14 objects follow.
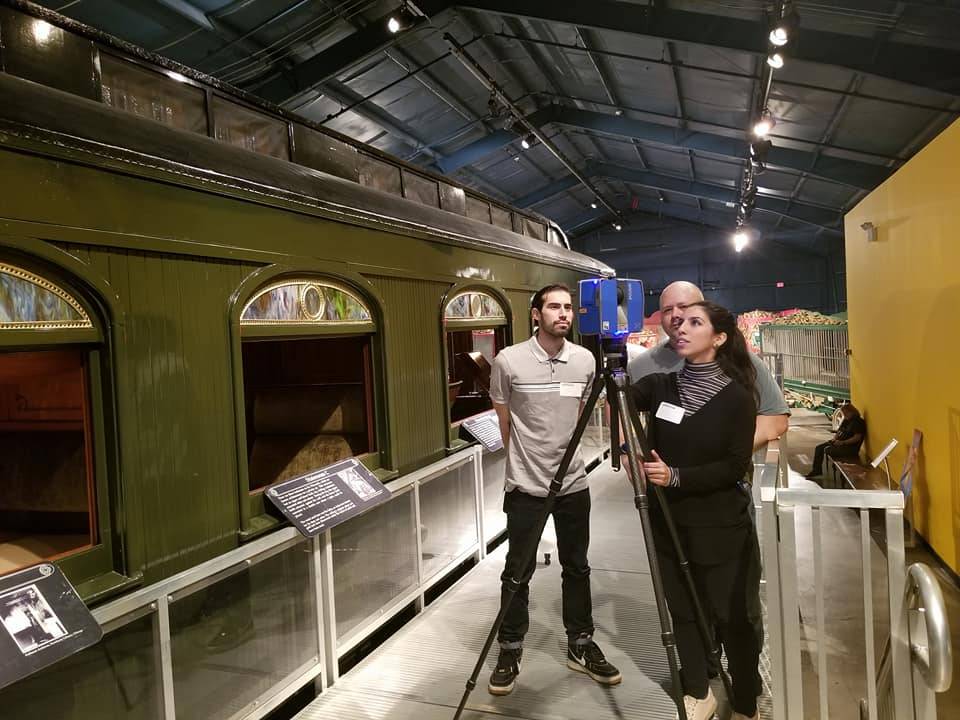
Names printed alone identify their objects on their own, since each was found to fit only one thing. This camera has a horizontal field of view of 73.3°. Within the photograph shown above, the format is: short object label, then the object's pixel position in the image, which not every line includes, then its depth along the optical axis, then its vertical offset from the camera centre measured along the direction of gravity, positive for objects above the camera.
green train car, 2.45 -0.01
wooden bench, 8.10 -1.86
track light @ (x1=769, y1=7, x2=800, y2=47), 6.64 +3.22
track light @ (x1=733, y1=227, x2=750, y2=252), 17.04 +2.68
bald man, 3.03 -0.14
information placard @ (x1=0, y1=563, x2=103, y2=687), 2.03 -0.84
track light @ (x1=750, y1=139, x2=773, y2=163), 10.38 +3.10
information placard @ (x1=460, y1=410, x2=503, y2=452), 5.65 -0.70
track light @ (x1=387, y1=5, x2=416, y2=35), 7.86 +4.11
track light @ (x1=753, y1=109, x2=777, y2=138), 9.26 +3.10
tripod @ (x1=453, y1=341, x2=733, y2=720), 2.51 -0.64
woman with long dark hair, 2.69 -0.63
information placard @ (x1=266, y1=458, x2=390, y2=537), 3.36 -0.77
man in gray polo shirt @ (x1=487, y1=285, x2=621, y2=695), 3.30 -0.55
